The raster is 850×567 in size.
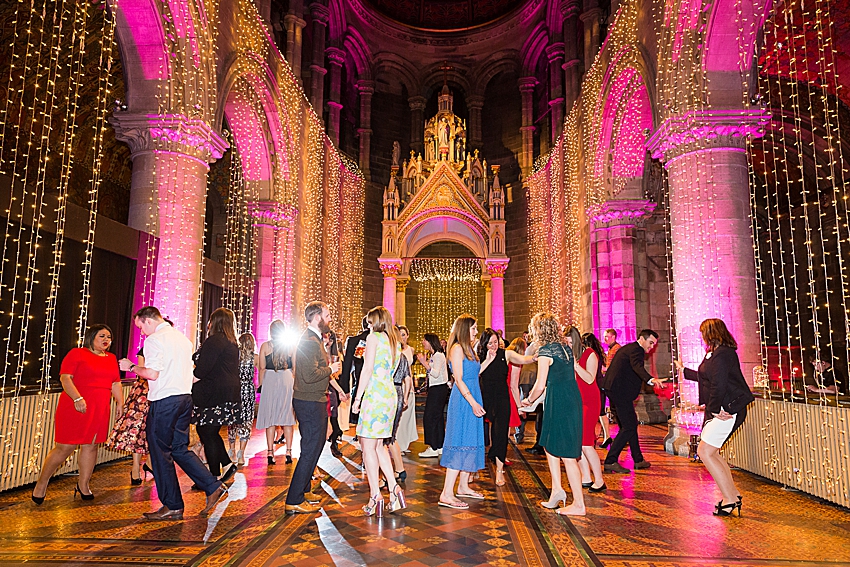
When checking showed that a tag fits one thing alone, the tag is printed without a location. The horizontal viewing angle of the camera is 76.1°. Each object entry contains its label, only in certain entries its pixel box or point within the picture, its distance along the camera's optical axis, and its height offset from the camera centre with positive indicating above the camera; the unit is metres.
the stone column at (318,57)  14.04 +7.85
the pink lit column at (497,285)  16.05 +2.25
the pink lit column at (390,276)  16.23 +2.49
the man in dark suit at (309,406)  3.83 -0.34
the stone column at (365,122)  17.22 +7.55
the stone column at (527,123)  16.77 +7.35
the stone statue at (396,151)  16.75 +6.37
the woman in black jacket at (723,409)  3.91 -0.32
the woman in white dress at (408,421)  5.70 -0.65
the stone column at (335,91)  15.58 +7.76
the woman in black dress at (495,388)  5.11 -0.25
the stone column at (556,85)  14.78 +7.54
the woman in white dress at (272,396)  5.64 -0.40
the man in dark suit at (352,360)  4.93 -0.01
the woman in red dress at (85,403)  4.12 -0.37
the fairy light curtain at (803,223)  10.95 +3.41
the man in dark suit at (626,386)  5.39 -0.23
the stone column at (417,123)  18.16 +7.95
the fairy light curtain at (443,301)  17.61 +1.90
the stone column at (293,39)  12.26 +7.26
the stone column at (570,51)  12.91 +7.43
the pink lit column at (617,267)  10.40 +1.84
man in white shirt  3.70 -0.37
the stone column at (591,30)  11.54 +7.09
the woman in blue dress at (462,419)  4.17 -0.46
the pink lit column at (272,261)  11.09 +2.00
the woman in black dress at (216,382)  4.38 -0.21
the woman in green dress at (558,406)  3.93 -0.32
